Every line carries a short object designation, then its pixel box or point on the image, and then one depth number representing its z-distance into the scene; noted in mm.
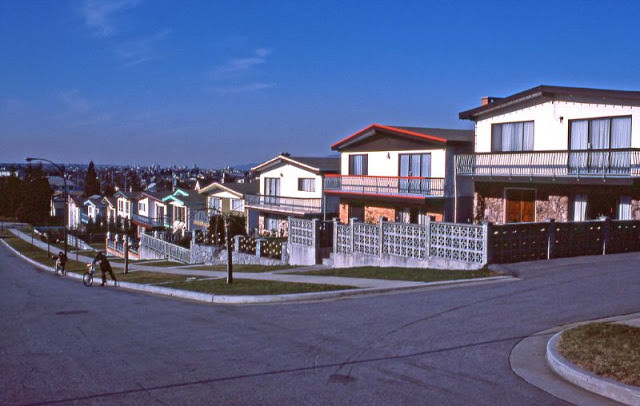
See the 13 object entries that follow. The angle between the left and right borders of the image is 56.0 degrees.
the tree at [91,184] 122325
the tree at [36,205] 113125
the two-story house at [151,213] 65812
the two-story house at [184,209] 58094
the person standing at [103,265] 24594
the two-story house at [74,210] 95638
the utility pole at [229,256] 18562
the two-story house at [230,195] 50375
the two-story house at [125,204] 75688
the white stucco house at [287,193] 42281
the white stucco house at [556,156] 23406
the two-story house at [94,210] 85312
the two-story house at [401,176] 31406
